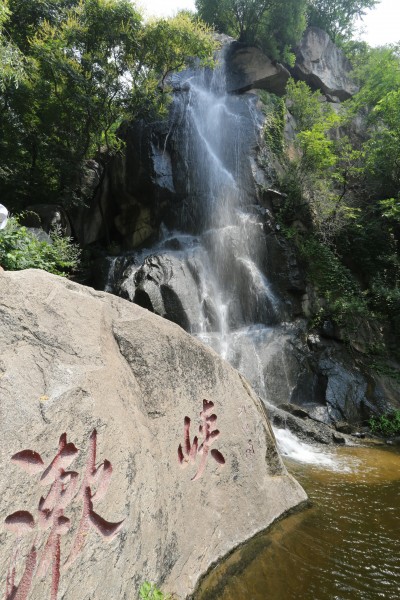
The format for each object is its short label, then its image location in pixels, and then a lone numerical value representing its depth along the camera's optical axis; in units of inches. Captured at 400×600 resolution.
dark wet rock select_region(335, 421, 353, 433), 352.8
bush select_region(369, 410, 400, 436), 360.2
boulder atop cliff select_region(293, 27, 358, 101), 807.1
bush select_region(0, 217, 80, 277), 206.2
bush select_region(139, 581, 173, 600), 92.2
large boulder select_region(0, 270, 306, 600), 79.7
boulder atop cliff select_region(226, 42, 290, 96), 701.9
